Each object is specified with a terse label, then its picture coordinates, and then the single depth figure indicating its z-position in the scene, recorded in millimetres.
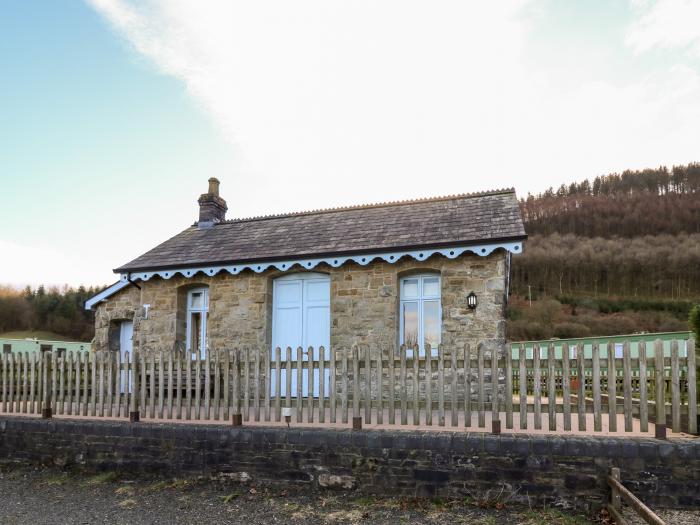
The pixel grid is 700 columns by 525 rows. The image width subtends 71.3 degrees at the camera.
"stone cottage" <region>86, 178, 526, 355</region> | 9234
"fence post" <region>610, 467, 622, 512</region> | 4762
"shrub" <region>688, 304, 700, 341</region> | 8770
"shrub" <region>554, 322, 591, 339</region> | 37812
